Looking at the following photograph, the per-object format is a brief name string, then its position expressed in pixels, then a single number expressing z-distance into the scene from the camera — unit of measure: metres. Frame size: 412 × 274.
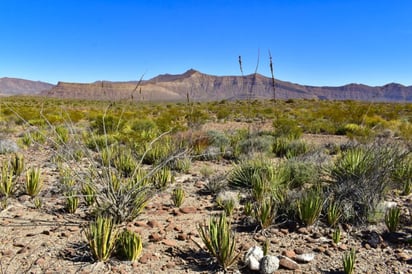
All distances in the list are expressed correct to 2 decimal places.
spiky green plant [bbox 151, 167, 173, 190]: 6.69
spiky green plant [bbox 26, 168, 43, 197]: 6.05
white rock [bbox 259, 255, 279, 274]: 3.78
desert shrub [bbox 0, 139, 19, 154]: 9.38
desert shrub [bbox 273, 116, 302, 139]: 13.50
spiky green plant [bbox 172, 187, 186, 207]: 5.85
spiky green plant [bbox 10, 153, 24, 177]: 7.07
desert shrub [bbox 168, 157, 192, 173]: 8.22
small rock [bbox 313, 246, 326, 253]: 4.27
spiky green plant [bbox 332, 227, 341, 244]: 4.41
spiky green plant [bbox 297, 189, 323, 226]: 4.82
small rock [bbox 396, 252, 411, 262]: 4.05
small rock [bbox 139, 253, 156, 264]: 4.02
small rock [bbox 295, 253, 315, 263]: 4.04
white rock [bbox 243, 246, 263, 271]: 3.84
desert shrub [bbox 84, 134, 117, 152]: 10.80
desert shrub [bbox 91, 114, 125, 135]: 14.74
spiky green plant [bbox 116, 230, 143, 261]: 4.00
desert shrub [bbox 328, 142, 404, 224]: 5.06
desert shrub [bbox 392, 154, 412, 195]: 6.23
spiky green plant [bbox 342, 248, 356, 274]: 3.67
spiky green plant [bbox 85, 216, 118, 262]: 3.94
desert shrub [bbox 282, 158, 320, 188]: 6.66
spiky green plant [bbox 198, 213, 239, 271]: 3.86
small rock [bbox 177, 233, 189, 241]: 4.63
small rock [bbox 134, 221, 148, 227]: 5.03
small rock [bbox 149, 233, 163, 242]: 4.56
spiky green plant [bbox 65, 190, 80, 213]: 5.36
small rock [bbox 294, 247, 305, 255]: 4.25
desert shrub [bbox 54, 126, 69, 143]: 11.98
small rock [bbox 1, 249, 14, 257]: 4.10
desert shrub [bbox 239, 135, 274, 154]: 9.99
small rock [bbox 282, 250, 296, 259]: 4.13
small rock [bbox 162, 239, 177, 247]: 4.46
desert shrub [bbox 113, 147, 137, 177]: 7.59
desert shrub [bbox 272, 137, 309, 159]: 9.96
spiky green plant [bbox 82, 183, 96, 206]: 5.62
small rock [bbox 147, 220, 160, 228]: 5.03
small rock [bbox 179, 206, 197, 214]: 5.62
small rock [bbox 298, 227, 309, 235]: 4.74
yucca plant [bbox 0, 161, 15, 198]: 5.86
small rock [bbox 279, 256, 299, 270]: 3.90
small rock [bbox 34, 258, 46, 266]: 3.91
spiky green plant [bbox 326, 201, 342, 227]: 4.84
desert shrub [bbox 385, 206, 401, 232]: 4.65
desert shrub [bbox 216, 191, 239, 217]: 5.40
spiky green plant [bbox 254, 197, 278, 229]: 4.82
